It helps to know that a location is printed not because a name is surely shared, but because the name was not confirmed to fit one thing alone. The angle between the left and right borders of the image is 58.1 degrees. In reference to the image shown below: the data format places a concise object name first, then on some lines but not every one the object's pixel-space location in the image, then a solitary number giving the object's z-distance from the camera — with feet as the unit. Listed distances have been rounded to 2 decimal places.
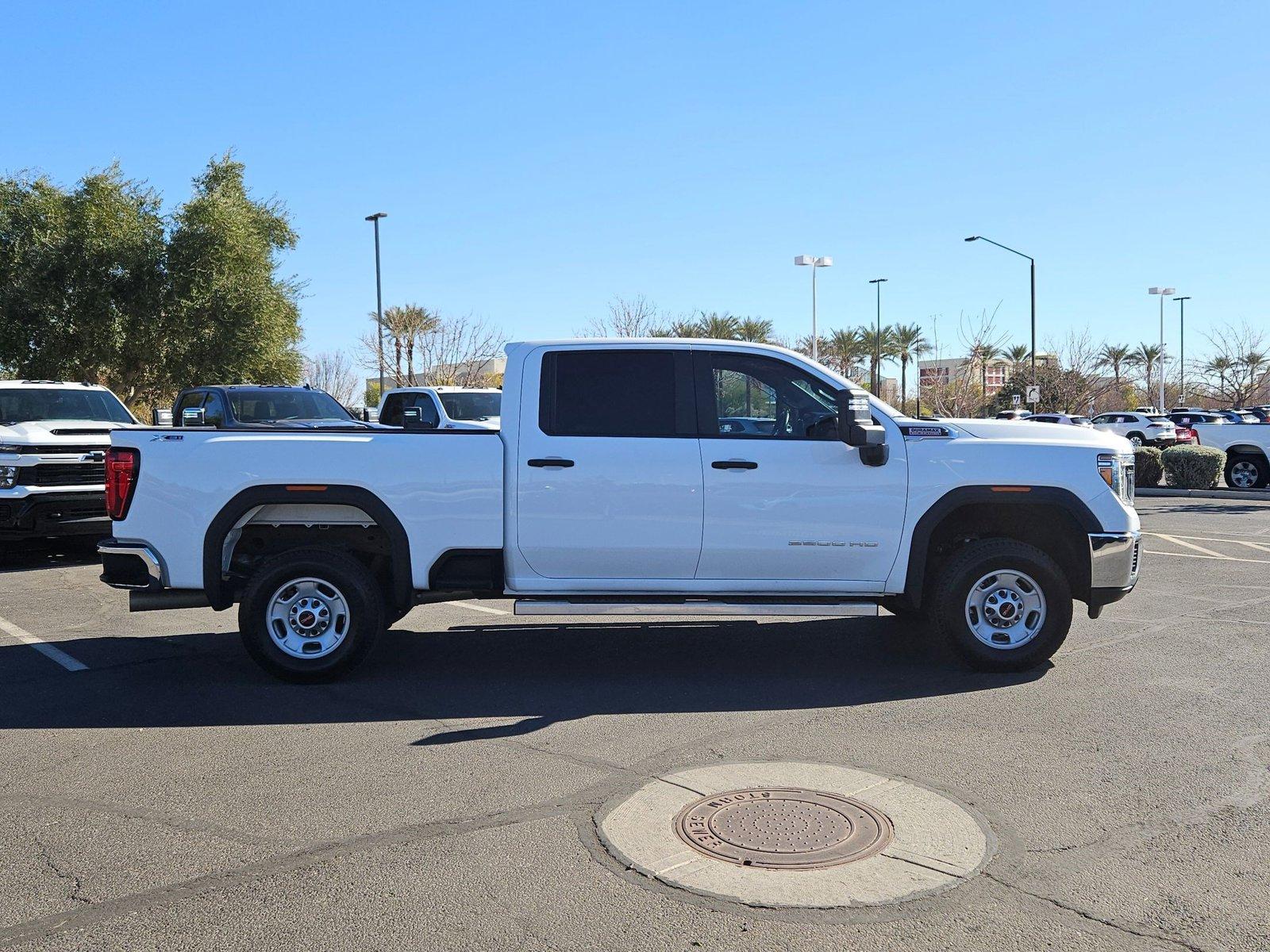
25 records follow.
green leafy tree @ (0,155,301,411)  96.12
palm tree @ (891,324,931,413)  197.26
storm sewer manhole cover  13.85
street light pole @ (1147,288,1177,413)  183.26
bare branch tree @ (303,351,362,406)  191.72
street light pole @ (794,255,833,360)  116.67
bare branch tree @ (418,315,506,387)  133.39
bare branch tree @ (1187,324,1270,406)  187.73
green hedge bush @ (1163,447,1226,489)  69.26
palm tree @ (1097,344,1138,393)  162.02
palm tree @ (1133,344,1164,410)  243.60
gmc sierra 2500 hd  21.95
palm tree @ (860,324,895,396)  175.94
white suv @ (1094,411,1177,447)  112.98
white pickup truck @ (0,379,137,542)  37.63
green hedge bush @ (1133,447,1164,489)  72.49
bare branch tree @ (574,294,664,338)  129.90
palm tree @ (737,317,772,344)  146.20
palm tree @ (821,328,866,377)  182.39
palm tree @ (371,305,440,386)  127.34
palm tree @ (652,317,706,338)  131.85
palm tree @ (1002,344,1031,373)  195.09
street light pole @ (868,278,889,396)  173.47
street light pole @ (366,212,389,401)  115.85
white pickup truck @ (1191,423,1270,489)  69.21
